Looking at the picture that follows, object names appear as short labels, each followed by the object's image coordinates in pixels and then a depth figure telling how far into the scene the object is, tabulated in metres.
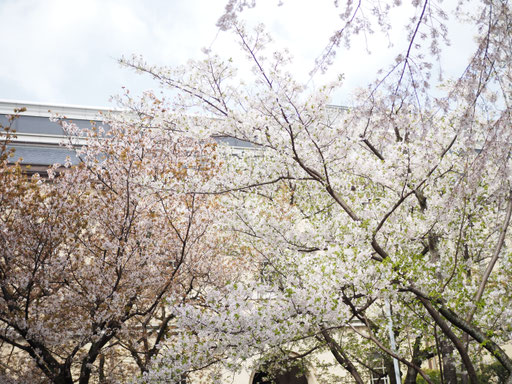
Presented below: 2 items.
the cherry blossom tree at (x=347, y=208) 4.25
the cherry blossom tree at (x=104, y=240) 7.74
